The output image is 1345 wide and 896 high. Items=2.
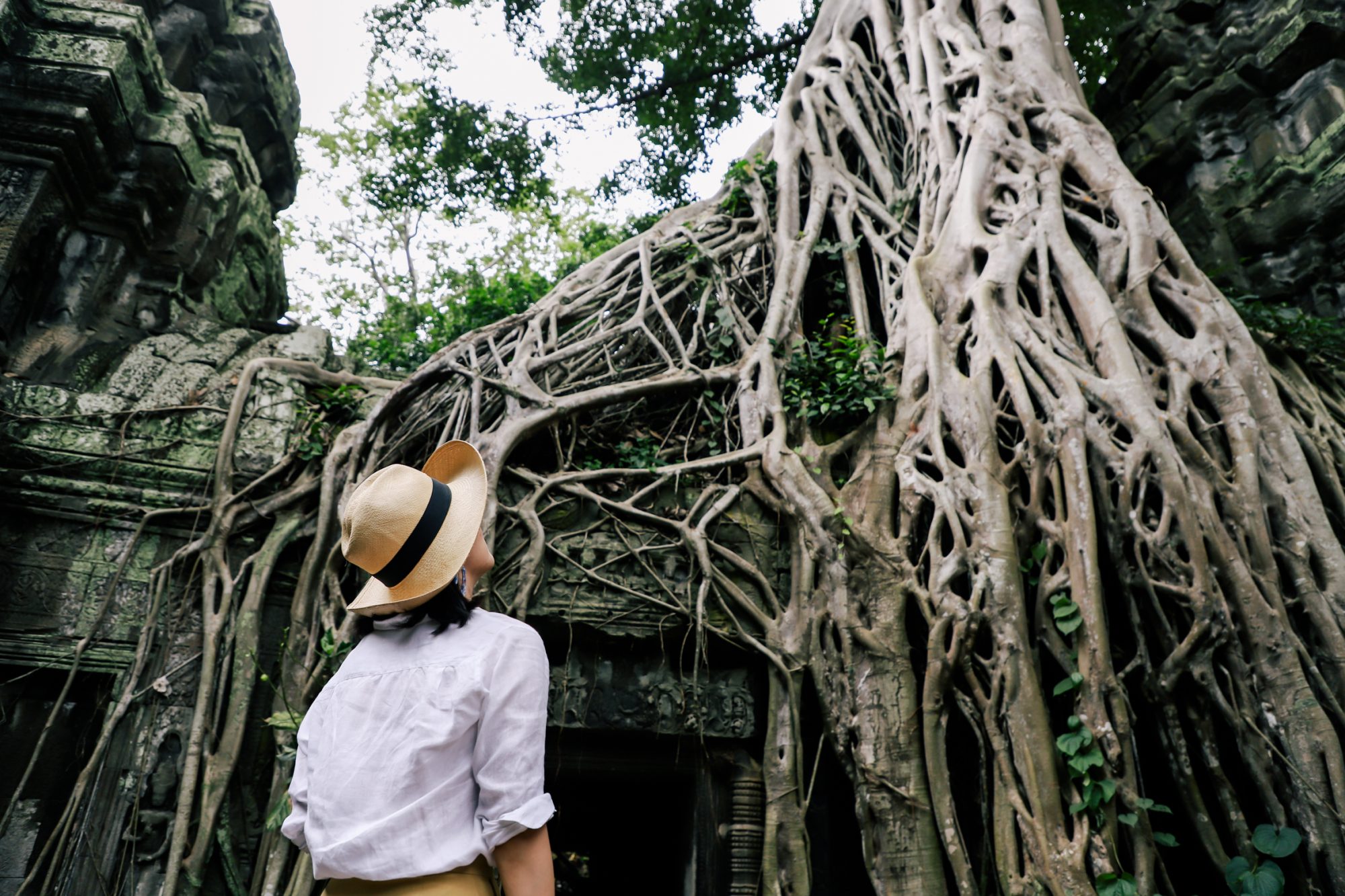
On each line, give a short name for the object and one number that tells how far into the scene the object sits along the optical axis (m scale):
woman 1.28
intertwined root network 2.63
